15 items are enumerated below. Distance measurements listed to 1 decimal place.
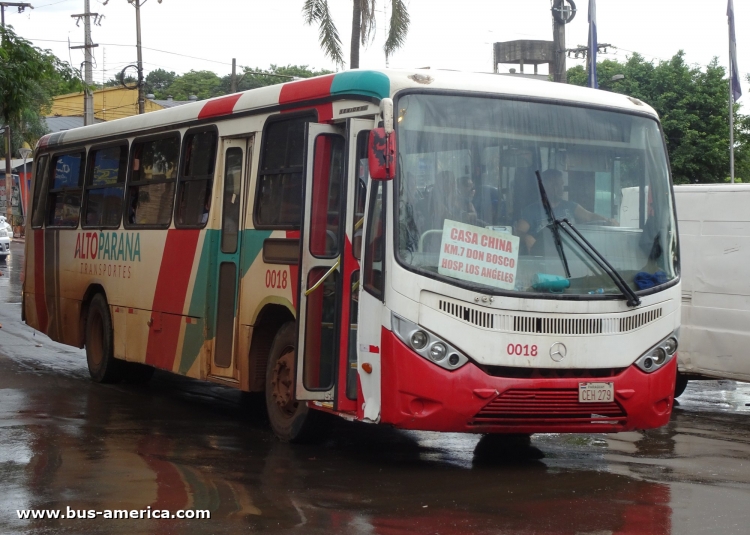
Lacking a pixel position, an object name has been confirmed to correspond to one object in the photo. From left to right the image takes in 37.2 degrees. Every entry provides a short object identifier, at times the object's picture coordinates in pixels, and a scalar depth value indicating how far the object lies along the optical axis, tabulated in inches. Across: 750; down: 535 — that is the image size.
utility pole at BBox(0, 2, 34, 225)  1774.1
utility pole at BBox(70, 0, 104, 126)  1551.4
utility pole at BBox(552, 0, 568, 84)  857.5
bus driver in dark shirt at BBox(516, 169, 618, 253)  312.0
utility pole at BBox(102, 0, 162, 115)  1627.7
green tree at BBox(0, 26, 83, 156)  636.1
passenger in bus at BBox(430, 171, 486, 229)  308.8
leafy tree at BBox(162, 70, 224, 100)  3614.7
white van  434.9
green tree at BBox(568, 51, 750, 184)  1648.6
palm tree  1046.4
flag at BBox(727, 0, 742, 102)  1109.7
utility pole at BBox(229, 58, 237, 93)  1715.3
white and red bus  303.1
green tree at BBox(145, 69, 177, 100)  4165.8
